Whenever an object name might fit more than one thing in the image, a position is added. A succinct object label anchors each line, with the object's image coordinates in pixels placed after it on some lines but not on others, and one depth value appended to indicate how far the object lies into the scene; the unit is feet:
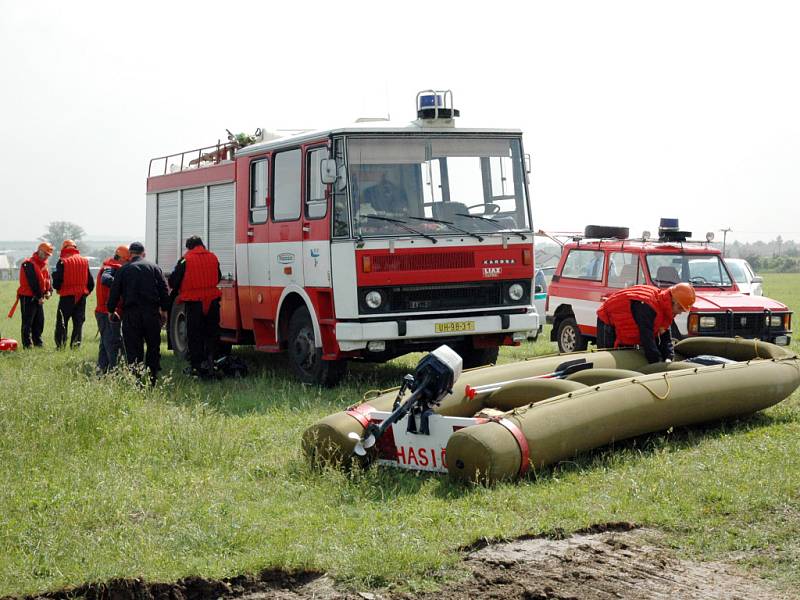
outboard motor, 25.43
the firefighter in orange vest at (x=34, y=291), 57.47
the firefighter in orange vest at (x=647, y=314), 33.76
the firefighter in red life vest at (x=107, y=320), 44.96
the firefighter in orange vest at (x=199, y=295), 44.27
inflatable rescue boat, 24.70
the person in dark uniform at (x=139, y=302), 40.93
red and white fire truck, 38.17
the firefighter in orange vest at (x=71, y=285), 55.83
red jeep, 45.52
